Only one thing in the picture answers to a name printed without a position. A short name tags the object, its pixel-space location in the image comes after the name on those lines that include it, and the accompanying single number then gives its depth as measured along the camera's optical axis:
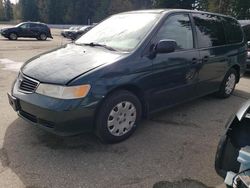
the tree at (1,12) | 81.38
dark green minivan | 3.16
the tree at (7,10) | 82.64
